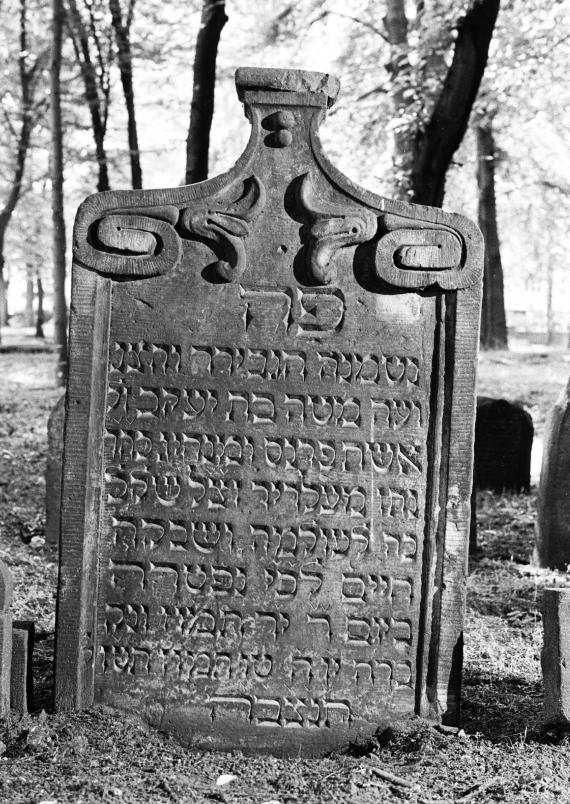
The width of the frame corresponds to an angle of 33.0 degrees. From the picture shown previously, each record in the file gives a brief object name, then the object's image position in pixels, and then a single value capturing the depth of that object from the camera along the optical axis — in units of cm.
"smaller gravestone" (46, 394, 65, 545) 672
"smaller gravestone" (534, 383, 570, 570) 639
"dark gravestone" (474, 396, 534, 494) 873
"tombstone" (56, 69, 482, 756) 372
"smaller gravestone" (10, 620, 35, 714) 360
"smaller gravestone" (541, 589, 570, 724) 355
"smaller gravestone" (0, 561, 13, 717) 352
